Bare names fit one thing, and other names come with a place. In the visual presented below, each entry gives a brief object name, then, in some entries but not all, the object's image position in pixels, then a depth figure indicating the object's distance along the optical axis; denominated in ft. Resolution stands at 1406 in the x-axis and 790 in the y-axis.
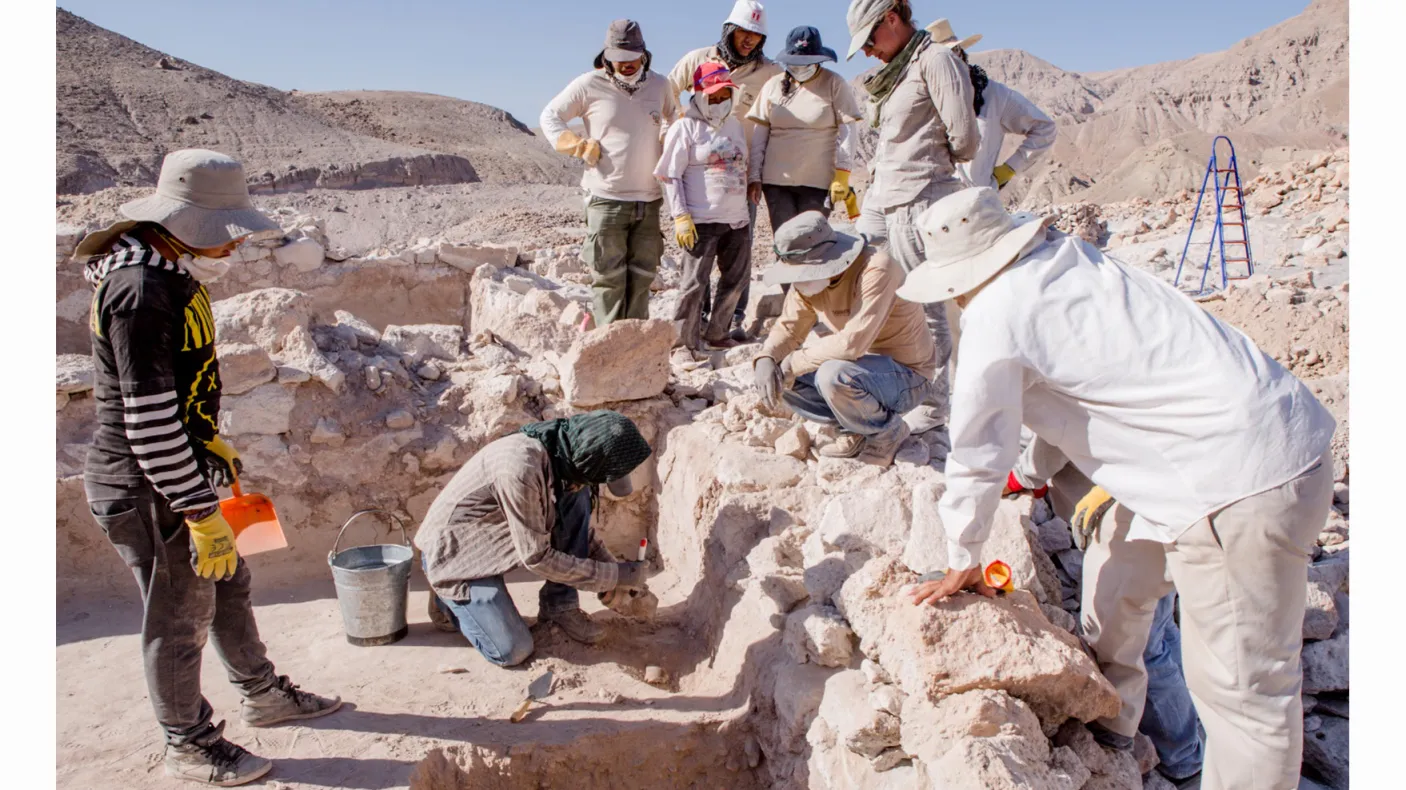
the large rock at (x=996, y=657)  8.52
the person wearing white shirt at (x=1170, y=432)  6.93
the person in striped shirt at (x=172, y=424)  8.29
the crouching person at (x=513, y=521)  12.05
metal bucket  12.82
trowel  11.83
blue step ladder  27.09
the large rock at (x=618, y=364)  16.40
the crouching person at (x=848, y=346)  12.68
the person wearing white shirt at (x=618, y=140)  16.57
